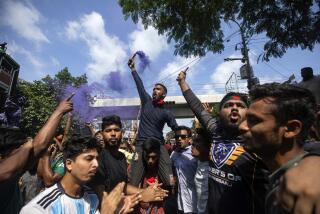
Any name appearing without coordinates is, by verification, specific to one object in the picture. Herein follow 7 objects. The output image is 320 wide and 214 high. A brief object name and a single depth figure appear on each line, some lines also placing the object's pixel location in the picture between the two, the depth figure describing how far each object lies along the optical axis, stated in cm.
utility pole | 757
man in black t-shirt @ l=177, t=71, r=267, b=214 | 148
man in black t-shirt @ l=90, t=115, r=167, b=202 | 202
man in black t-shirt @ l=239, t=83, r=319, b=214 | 97
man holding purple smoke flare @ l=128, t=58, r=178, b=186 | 265
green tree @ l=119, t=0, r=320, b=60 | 391
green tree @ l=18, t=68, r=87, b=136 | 1422
